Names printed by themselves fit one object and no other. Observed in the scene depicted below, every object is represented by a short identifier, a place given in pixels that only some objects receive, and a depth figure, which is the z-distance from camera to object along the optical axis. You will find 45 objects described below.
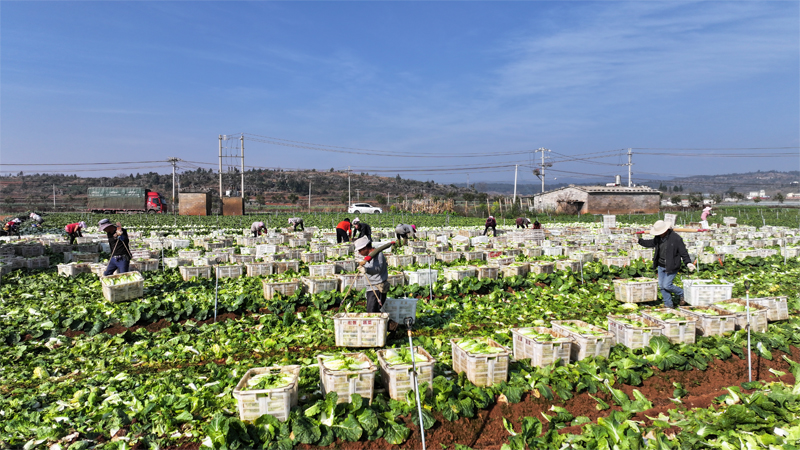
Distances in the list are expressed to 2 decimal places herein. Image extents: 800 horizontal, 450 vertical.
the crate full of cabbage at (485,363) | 5.71
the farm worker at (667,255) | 9.04
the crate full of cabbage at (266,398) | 4.74
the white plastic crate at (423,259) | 14.22
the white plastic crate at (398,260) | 14.01
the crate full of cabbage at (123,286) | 10.06
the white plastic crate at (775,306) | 8.80
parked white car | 50.52
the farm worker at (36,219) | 28.23
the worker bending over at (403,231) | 18.52
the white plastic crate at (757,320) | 7.92
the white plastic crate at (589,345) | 6.43
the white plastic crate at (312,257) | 14.75
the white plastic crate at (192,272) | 12.77
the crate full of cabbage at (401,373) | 5.35
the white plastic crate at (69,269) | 13.02
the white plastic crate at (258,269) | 13.08
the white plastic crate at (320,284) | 10.52
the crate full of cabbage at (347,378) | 5.13
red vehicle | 52.09
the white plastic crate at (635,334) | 6.85
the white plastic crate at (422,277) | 11.20
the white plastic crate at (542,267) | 12.72
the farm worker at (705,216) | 21.52
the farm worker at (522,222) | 21.45
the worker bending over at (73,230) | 18.06
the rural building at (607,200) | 50.66
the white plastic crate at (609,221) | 27.42
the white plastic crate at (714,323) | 7.54
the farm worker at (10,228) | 22.35
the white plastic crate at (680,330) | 7.06
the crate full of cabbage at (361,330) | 7.18
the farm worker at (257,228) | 20.96
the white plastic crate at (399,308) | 8.23
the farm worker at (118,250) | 11.34
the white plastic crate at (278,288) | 10.33
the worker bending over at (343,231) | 17.03
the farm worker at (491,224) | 21.15
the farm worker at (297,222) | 23.00
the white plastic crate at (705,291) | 9.41
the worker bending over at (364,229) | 12.40
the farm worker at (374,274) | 8.09
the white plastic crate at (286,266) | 13.48
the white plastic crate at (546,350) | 6.20
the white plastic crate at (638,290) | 10.23
